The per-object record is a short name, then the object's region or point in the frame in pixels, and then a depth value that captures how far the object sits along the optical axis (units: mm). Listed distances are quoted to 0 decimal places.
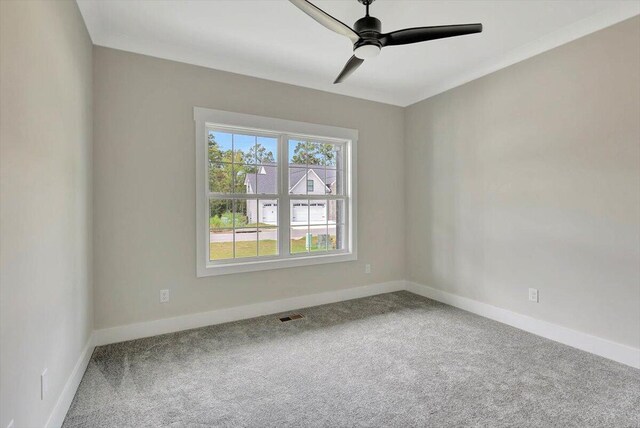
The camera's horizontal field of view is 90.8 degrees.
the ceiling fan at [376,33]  2002
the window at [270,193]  3320
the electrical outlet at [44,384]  1520
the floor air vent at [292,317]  3389
